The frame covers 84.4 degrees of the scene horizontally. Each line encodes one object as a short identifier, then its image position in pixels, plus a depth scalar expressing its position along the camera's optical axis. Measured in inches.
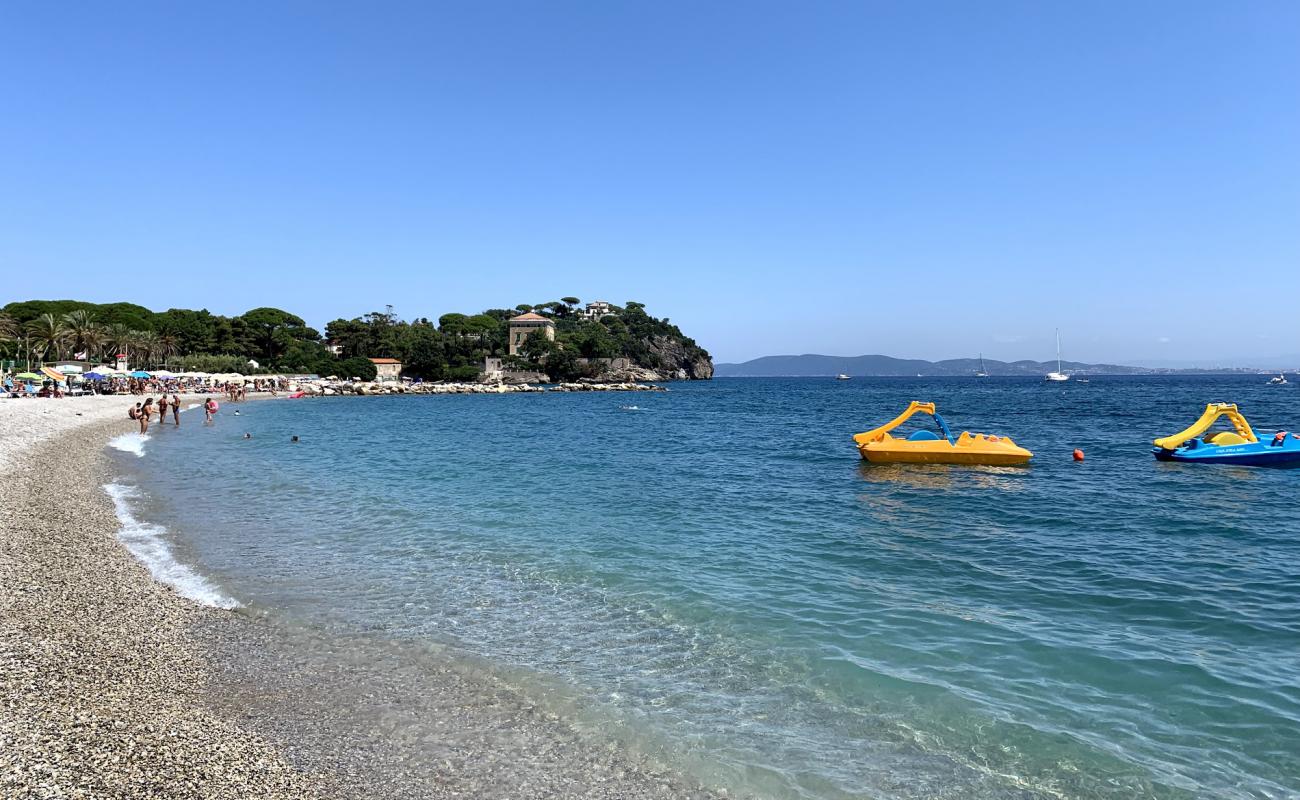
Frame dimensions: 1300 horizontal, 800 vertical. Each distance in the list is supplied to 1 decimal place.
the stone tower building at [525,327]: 6135.8
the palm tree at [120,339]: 3417.8
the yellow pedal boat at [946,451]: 960.3
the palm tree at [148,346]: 3619.6
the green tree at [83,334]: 3216.0
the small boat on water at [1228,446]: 945.5
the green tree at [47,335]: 3065.9
